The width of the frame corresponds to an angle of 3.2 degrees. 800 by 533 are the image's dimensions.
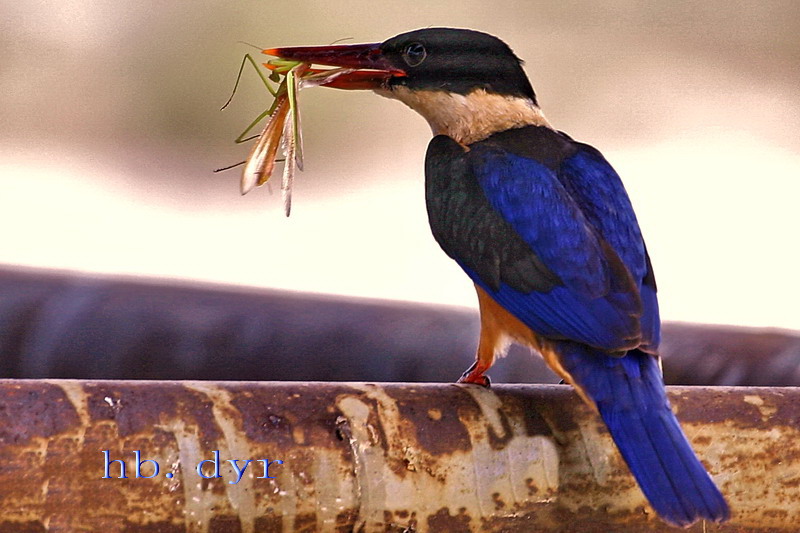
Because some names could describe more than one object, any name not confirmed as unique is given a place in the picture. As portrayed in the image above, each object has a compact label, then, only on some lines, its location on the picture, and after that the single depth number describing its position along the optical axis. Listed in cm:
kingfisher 549
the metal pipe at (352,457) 544
